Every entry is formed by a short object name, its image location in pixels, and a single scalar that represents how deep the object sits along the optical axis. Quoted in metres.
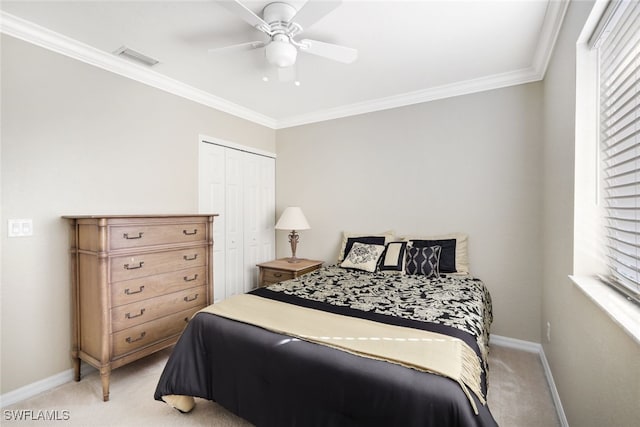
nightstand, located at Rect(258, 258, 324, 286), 3.36
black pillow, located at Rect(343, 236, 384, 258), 3.32
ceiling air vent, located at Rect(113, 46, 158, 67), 2.39
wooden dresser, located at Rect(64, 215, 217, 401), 2.07
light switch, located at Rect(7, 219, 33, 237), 2.03
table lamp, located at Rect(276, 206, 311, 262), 3.65
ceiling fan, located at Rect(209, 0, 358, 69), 1.69
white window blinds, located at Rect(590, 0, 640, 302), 1.18
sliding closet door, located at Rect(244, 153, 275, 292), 3.90
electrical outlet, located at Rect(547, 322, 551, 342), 2.27
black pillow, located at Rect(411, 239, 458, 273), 2.86
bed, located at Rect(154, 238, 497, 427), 1.16
